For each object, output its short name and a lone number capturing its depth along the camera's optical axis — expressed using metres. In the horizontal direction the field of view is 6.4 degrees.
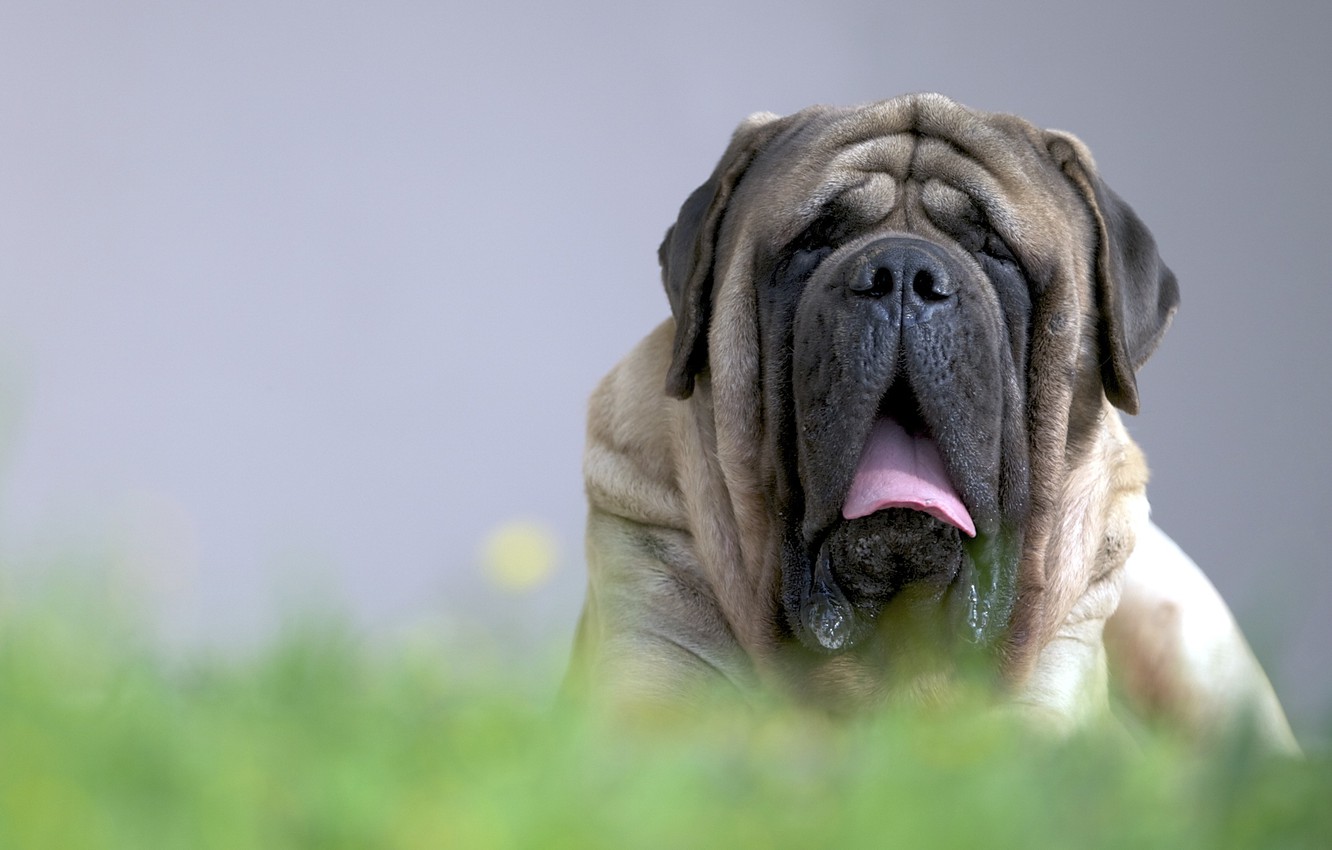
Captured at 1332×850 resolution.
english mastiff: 6.84
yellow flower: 6.68
